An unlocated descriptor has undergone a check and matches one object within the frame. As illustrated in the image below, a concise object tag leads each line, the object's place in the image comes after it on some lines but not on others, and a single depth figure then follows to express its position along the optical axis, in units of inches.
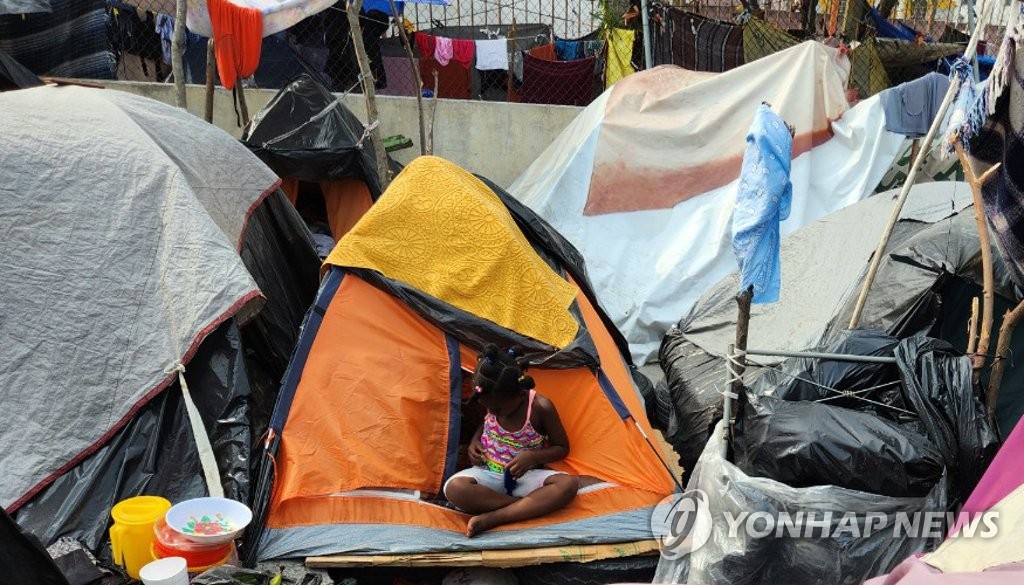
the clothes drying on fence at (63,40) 298.4
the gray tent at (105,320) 144.8
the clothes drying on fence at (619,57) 348.5
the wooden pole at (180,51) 241.8
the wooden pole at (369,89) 235.9
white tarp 262.4
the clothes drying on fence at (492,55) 355.3
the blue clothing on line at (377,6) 349.4
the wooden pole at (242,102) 280.2
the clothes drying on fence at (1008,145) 87.0
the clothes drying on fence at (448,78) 357.1
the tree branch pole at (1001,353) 126.3
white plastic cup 123.0
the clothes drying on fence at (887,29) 367.6
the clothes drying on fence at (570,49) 368.5
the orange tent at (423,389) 144.6
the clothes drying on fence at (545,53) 360.9
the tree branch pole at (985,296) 126.7
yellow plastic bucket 134.2
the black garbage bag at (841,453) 116.6
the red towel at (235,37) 249.1
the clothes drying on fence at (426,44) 353.4
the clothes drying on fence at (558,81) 349.1
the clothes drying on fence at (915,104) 264.5
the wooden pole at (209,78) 269.0
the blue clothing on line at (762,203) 123.5
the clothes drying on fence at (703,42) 331.6
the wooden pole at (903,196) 159.2
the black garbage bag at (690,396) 175.6
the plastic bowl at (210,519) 130.3
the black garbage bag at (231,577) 125.3
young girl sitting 144.2
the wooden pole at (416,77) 271.6
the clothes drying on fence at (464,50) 354.0
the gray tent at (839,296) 167.8
